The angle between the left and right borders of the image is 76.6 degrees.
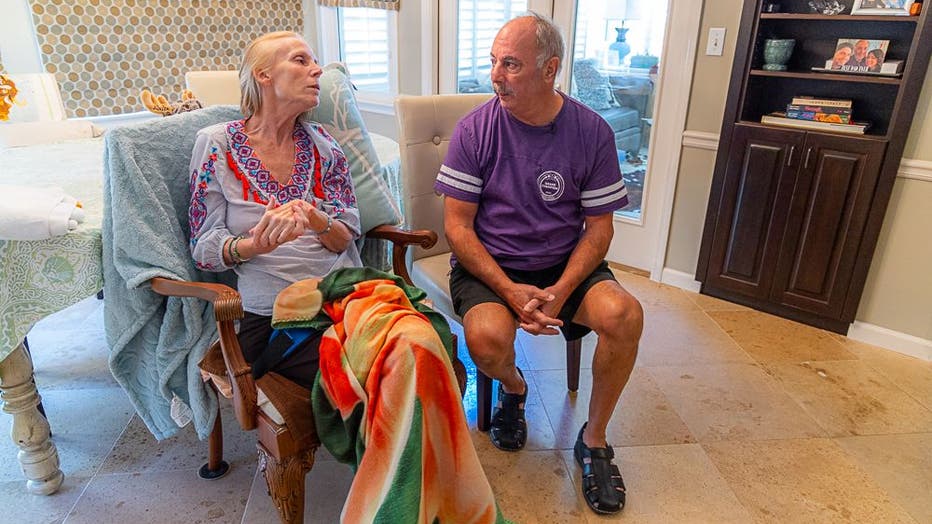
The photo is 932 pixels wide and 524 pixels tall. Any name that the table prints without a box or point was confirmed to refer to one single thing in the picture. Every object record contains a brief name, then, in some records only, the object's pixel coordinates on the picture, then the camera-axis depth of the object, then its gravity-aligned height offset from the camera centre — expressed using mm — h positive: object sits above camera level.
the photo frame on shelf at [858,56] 2191 +7
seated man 1539 -459
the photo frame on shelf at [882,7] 2082 +174
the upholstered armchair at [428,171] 1852 -378
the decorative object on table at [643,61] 2848 -37
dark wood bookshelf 2221 -437
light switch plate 2496 +54
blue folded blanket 1330 -499
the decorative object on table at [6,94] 2061 -188
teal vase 2357 +15
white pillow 2092 -329
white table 1311 -536
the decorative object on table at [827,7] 2283 +186
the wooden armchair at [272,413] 1231 -738
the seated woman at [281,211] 1280 -383
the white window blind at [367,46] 3785 -2
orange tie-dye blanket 1169 -702
